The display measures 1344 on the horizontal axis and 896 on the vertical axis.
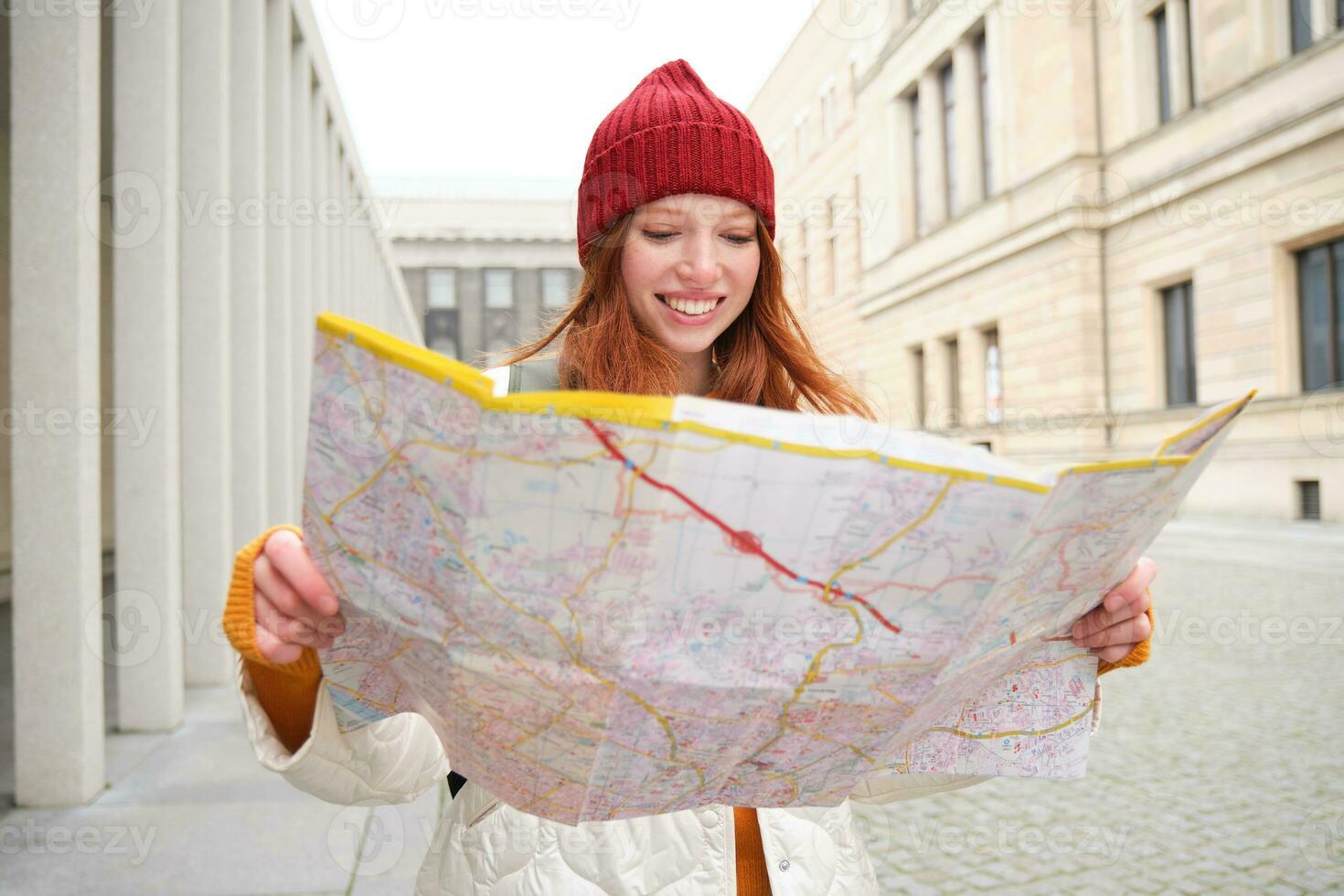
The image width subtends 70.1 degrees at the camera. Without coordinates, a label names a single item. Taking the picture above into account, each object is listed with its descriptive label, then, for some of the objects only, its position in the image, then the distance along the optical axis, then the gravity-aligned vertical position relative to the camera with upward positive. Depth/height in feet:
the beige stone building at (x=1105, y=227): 45.80 +14.23
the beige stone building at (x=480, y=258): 137.08 +31.56
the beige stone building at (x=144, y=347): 10.74 +1.96
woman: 3.31 -0.26
